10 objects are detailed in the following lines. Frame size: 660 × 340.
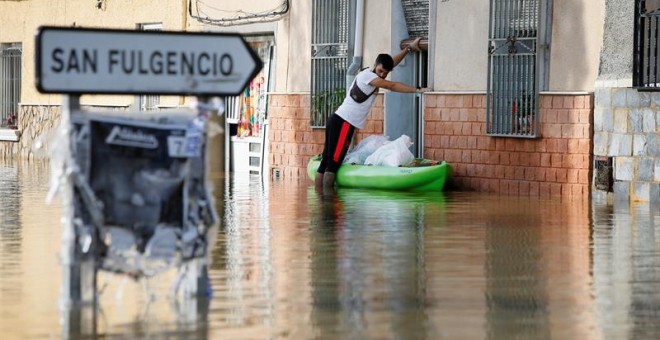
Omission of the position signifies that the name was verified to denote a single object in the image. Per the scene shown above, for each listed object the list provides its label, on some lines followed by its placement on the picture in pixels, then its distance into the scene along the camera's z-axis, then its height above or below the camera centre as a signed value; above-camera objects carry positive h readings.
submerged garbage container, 8.88 -0.31
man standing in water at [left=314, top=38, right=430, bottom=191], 21.72 +0.22
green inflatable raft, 21.67 -0.55
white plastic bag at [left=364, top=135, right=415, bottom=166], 22.22 -0.26
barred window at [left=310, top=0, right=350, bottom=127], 25.33 +1.18
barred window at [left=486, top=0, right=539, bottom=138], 21.02 +0.84
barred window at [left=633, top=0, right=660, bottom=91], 18.69 +1.07
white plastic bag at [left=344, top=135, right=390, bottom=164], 23.11 -0.20
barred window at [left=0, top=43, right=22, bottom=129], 37.38 +1.05
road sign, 8.73 +0.37
